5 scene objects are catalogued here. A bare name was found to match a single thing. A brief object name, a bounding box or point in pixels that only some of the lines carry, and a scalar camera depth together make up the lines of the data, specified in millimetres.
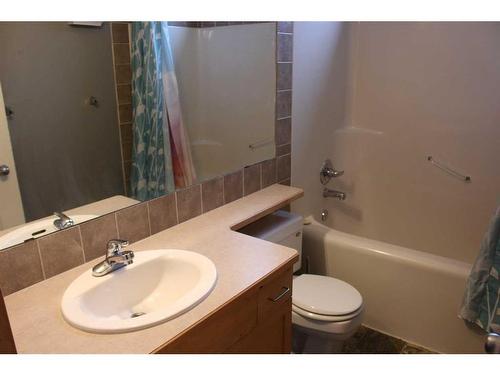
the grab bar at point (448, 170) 2303
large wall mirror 1084
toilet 1631
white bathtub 1882
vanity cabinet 983
